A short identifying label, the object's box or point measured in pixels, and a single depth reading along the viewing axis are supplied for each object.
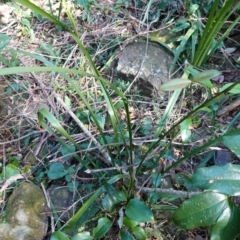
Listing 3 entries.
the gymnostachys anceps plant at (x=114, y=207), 0.96
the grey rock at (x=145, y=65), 1.52
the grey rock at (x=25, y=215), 1.13
